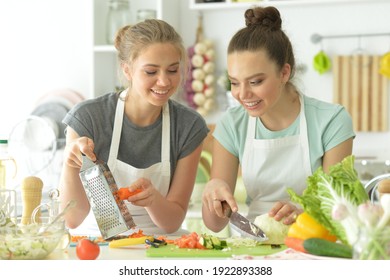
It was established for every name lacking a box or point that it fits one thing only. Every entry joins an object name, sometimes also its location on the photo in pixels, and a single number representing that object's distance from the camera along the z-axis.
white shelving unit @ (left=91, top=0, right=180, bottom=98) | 5.27
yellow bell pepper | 2.93
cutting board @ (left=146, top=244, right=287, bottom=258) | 3.03
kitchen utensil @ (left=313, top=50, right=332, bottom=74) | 5.11
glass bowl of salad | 2.92
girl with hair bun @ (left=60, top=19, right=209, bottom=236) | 3.56
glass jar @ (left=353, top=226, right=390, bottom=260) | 2.70
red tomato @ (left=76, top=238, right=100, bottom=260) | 2.96
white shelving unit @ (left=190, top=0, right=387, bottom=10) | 5.06
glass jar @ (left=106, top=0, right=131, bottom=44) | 5.30
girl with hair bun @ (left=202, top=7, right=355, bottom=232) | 3.46
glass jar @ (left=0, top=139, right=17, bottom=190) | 3.25
